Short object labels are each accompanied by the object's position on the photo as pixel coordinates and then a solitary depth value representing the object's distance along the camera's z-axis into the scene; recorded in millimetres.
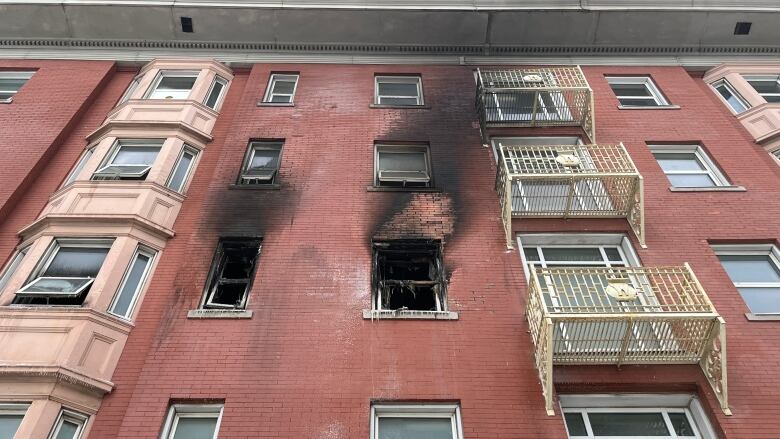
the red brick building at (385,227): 8633
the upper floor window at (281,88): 16391
